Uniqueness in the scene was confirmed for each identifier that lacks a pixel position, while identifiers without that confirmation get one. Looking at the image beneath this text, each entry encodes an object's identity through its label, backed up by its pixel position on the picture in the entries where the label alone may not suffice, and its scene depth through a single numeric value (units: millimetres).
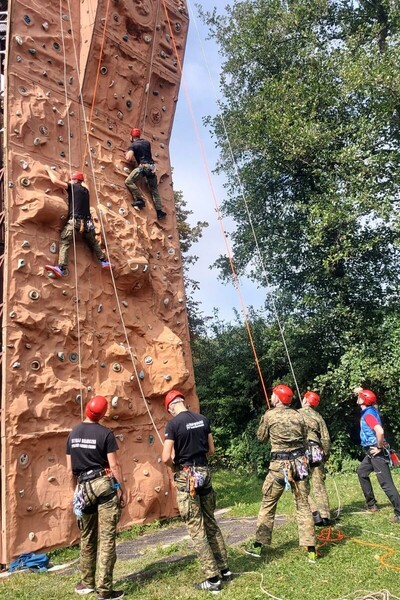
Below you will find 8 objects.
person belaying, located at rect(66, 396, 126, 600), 4492
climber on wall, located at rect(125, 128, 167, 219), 9336
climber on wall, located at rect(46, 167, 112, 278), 7746
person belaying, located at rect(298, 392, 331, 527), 6496
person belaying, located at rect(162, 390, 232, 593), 4559
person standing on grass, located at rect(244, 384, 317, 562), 5219
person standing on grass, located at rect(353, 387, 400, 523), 6531
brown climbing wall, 6836
